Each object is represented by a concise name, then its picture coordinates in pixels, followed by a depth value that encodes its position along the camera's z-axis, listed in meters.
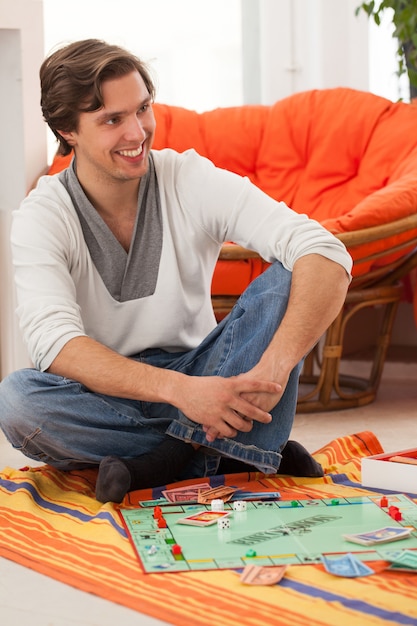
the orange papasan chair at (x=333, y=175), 3.23
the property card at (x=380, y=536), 2.09
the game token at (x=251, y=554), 2.06
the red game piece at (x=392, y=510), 2.24
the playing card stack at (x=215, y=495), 2.36
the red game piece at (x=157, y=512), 2.27
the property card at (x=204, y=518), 2.22
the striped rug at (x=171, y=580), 1.88
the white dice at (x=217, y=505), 2.30
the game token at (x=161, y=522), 2.22
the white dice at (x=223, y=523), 2.20
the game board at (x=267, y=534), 2.06
